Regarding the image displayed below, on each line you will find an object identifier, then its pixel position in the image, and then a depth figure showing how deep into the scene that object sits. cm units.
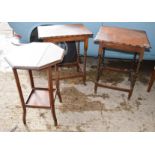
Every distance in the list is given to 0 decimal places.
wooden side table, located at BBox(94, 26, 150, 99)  206
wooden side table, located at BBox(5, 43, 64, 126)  158
